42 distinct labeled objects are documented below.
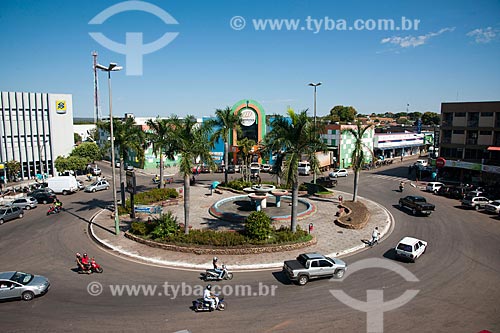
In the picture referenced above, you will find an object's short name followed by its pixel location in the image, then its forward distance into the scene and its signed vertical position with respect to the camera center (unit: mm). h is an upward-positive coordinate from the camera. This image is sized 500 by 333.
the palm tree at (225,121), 43031 +1041
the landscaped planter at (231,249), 22109 -7896
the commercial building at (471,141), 45188 -1197
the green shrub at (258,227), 22875 -6573
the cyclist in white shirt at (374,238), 24328 -7650
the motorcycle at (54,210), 33594 -8325
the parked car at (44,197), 38656 -8025
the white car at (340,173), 54625 -6894
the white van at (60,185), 43719 -7500
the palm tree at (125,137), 33781 -927
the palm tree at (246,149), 43031 -2472
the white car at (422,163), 57931 -5427
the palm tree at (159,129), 39625 -76
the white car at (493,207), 32703 -7198
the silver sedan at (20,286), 16297 -7795
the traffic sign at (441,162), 50312 -4469
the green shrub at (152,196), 33125 -7369
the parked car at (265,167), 60106 -6679
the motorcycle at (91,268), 19484 -8137
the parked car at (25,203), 35531 -8088
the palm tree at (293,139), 23016 -631
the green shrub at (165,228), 23839 -7056
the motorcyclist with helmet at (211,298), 15320 -7680
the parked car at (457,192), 39938 -7084
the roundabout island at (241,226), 21344 -8007
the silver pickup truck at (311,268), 18125 -7481
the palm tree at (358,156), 35009 -2554
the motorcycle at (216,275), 18594 -8026
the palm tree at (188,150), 22734 -1453
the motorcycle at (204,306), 15375 -8046
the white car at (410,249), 21016 -7368
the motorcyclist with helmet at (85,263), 19422 -7798
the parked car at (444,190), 41406 -7129
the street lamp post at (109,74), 22828 +3616
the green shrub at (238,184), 42000 -6877
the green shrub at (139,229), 25094 -7507
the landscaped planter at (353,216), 28052 -7621
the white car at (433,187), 43375 -6992
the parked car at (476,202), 34781 -7075
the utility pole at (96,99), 92919 +7946
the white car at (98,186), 44928 -7920
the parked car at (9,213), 30797 -8107
